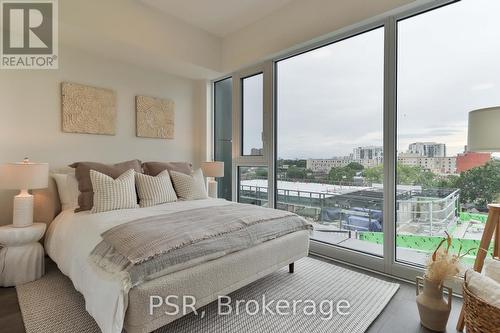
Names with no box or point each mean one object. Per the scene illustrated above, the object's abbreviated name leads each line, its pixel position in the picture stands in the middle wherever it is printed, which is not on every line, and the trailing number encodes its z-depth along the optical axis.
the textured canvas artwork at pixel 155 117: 3.64
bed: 1.35
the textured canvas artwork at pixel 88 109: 3.00
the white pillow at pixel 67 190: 2.62
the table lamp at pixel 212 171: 3.69
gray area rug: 1.65
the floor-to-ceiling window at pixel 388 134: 2.12
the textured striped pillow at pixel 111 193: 2.35
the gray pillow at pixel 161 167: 3.13
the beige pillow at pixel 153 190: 2.67
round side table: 2.11
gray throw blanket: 1.42
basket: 1.20
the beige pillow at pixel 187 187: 2.99
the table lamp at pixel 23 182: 2.21
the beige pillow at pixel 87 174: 2.44
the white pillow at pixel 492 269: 1.41
